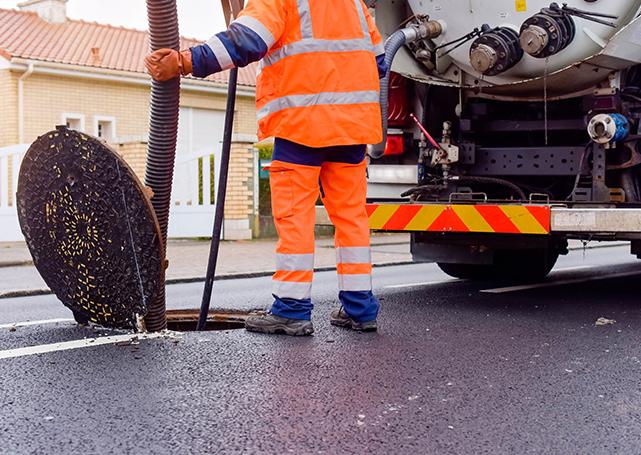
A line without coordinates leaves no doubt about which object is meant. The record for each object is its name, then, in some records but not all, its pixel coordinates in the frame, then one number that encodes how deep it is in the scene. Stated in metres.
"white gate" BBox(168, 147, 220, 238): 14.55
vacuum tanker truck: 5.47
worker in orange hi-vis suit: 4.30
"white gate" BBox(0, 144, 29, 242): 13.09
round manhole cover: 4.00
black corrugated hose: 4.07
